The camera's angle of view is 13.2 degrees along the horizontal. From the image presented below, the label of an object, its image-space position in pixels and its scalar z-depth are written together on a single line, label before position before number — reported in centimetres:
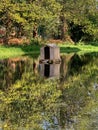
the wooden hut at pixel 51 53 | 4638
